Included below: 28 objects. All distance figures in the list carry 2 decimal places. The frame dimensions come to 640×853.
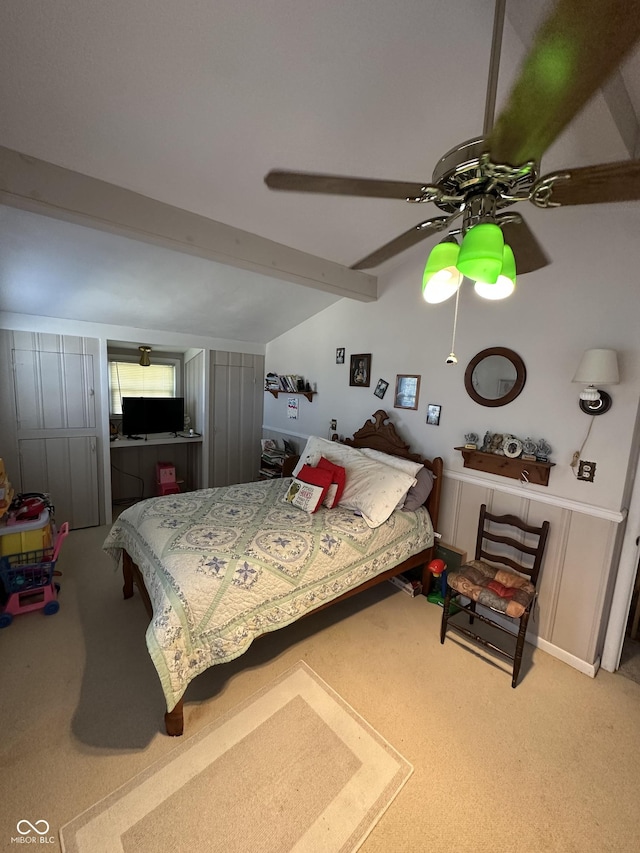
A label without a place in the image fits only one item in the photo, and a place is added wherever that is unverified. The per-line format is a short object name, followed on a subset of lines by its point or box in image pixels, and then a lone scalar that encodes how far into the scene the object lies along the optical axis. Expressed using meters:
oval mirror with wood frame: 2.30
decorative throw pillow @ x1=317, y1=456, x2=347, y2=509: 2.59
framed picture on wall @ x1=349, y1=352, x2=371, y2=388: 3.26
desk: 4.25
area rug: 1.24
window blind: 4.18
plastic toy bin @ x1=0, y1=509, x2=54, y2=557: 2.29
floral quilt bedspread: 1.57
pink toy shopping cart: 2.28
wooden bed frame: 1.58
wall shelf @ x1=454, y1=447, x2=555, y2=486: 2.18
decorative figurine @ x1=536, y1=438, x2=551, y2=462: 2.18
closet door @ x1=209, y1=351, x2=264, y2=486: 4.32
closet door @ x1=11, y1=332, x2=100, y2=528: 3.18
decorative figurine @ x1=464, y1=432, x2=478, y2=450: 2.49
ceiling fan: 0.69
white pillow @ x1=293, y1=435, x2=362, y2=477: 2.96
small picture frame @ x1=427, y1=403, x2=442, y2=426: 2.76
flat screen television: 4.06
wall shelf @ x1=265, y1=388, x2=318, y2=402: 3.85
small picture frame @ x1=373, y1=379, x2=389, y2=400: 3.13
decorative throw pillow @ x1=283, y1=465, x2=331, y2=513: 2.49
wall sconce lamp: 1.82
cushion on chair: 1.96
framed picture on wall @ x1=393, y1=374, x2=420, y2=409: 2.90
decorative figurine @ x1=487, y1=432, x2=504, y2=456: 2.38
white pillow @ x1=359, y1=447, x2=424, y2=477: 2.66
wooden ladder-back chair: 1.98
